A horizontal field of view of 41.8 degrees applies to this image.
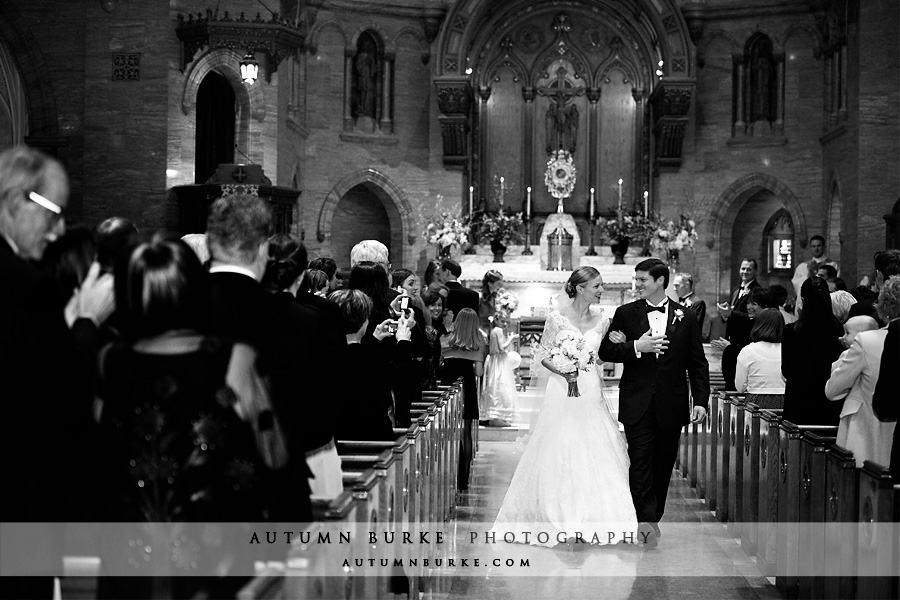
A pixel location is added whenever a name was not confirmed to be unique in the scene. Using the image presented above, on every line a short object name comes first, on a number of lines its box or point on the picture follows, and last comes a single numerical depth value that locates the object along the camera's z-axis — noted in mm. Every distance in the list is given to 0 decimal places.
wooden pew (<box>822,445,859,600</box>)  5109
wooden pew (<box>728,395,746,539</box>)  8148
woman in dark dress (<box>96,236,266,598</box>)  2992
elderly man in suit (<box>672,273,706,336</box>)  11669
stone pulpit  14961
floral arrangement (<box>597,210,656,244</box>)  20016
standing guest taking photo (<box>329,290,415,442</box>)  5641
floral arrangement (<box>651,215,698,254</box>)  19062
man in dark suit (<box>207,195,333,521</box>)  3709
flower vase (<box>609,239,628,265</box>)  19812
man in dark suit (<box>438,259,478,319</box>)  11492
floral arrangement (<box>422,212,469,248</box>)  18984
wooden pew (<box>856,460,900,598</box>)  4578
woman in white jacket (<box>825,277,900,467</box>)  6039
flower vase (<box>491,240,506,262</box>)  19938
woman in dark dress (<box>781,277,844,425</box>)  7012
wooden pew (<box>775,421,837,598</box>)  6266
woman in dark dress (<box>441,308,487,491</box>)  11016
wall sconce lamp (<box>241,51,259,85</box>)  14969
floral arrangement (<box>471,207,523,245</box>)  20234
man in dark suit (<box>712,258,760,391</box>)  10383
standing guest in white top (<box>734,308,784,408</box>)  8828
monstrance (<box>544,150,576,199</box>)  21469
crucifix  21984
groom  7902
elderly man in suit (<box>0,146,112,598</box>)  3102
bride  7734
